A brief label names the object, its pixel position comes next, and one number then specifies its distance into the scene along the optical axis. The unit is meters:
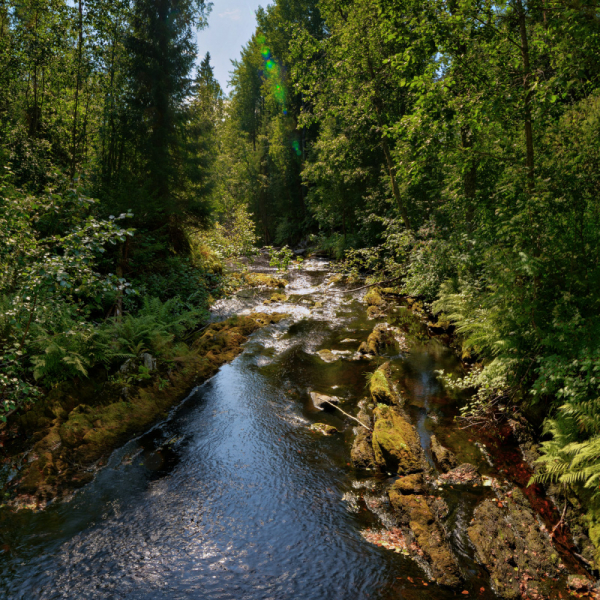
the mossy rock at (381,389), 6.75
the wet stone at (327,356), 9.27
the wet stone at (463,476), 4.71
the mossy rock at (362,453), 5.23
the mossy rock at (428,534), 3.45
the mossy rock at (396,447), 5.01
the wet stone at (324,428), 6.18
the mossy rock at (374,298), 13.79
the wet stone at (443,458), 4.98
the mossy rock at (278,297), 15.39
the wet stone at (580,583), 3.16
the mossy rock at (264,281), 17.23
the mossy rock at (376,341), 9.40
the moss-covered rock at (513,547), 3.31
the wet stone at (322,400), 7.04
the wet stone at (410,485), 4.51
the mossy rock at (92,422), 4.86
